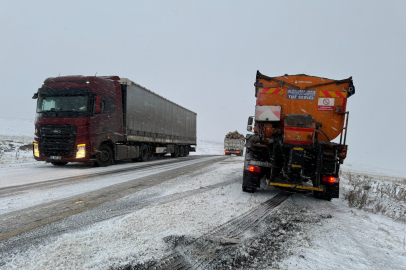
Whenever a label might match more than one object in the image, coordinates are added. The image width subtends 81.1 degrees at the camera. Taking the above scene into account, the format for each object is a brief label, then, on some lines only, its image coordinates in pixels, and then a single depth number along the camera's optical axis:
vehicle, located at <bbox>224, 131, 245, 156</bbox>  29.55
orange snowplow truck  5.30
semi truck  9.49
